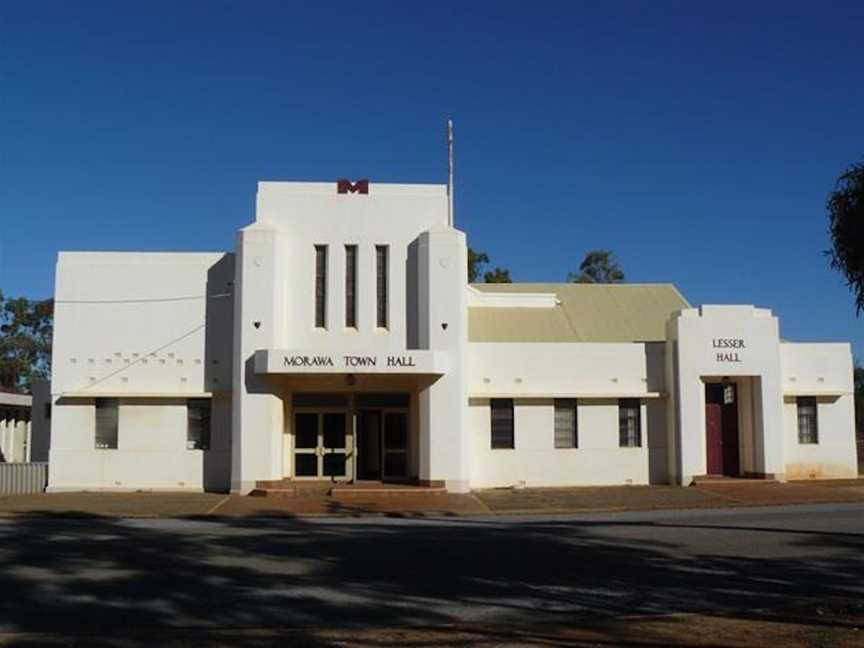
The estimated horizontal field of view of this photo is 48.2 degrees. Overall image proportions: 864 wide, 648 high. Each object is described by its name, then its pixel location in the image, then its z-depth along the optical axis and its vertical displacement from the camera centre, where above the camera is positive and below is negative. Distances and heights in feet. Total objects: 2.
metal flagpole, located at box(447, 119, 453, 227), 104.98 +28.65
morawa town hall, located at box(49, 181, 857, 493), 87.97 +4.15
